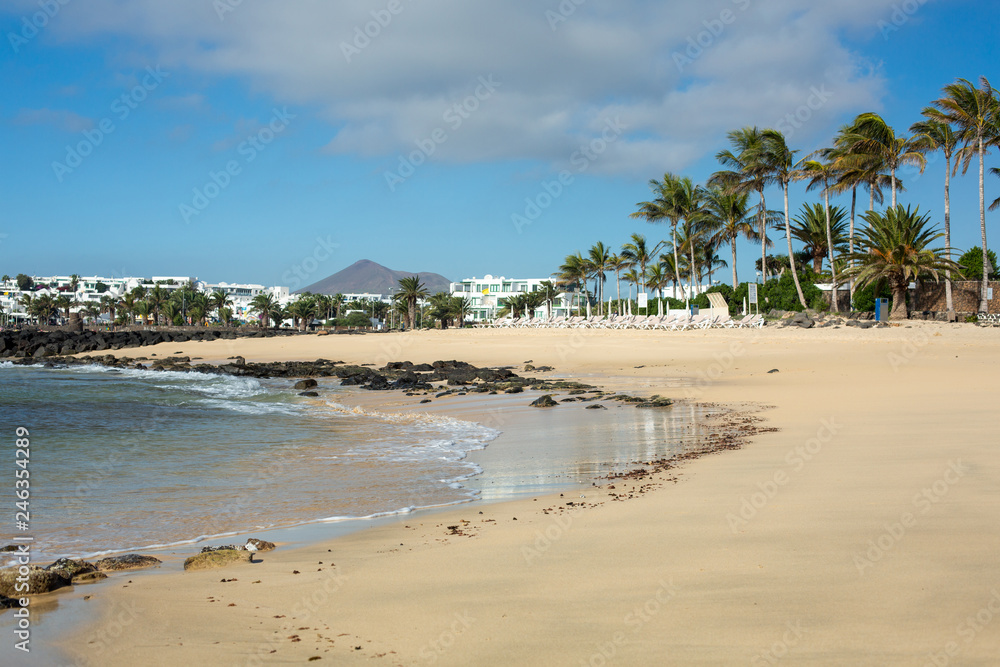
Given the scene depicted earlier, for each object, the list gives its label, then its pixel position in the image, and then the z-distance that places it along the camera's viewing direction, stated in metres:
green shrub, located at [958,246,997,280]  38.03
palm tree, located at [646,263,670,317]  80.21
